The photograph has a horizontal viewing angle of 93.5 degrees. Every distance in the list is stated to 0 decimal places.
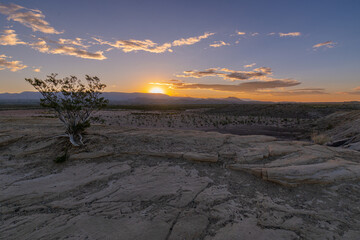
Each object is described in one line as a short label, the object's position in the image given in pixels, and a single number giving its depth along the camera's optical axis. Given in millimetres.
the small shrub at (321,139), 9675
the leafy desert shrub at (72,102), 7934
